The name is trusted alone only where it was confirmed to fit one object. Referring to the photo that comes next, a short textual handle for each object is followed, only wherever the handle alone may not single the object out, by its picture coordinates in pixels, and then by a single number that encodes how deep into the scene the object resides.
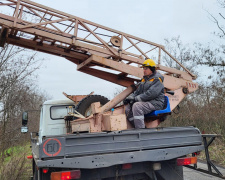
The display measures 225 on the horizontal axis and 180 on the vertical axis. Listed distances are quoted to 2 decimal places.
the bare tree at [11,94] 9.55
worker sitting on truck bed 4.79
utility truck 3.35
